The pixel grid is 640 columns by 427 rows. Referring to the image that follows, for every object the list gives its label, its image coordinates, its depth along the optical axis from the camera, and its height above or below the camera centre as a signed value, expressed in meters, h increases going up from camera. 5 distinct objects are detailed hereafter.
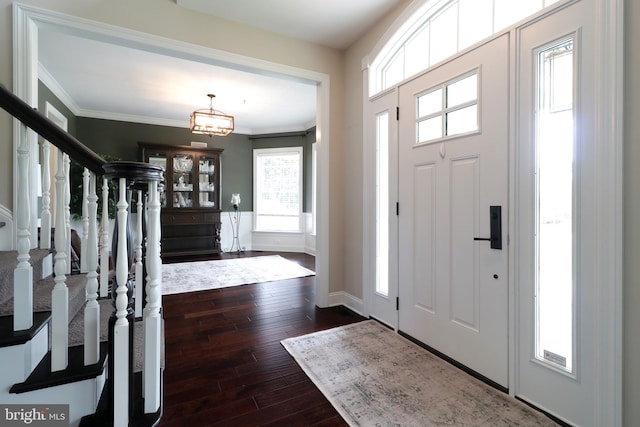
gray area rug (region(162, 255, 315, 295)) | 4.04 -1.00
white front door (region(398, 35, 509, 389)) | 1.82 +0.03
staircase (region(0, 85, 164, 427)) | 1.19 -0.49
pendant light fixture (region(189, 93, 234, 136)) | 4.15 +1.28
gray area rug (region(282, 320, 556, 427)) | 1.58 -1.11
